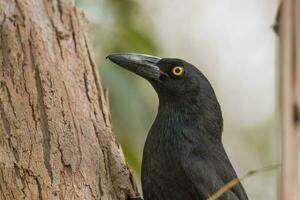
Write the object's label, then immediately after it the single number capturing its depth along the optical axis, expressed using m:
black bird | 5.08
